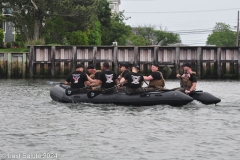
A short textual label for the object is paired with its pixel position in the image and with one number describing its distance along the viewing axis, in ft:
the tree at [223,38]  613.52
